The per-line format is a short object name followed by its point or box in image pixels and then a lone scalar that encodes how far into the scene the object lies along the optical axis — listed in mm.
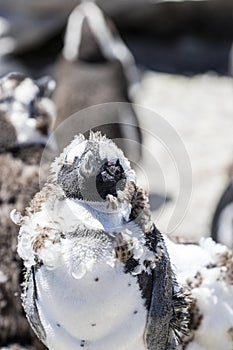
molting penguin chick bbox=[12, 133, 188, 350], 3631
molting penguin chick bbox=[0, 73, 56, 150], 5562
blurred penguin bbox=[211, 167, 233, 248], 6972
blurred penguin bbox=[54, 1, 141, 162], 8906
